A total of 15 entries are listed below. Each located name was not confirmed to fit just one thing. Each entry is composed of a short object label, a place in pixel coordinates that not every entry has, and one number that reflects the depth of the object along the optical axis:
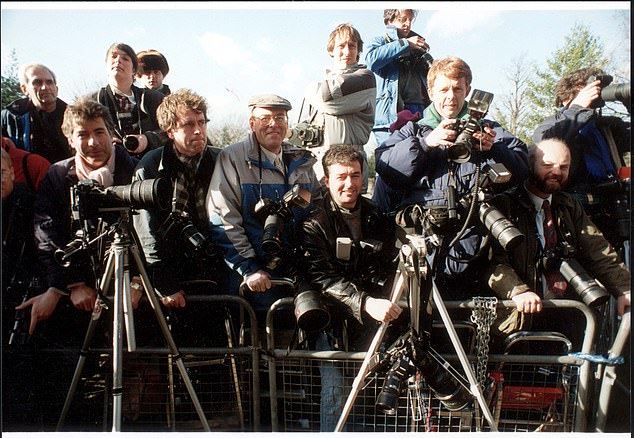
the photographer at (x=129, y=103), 2.58
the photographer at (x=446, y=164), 2.47
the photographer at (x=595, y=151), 2.65
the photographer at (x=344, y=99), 2.59
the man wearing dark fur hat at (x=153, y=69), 2.57
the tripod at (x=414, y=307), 2.24
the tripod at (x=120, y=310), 2.26
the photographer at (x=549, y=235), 2.53
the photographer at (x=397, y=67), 2.62
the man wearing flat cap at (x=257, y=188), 2.50
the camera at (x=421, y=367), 2.24
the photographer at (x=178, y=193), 2.51
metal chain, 2.40
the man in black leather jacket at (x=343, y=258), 2.37
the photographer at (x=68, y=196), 2.51
